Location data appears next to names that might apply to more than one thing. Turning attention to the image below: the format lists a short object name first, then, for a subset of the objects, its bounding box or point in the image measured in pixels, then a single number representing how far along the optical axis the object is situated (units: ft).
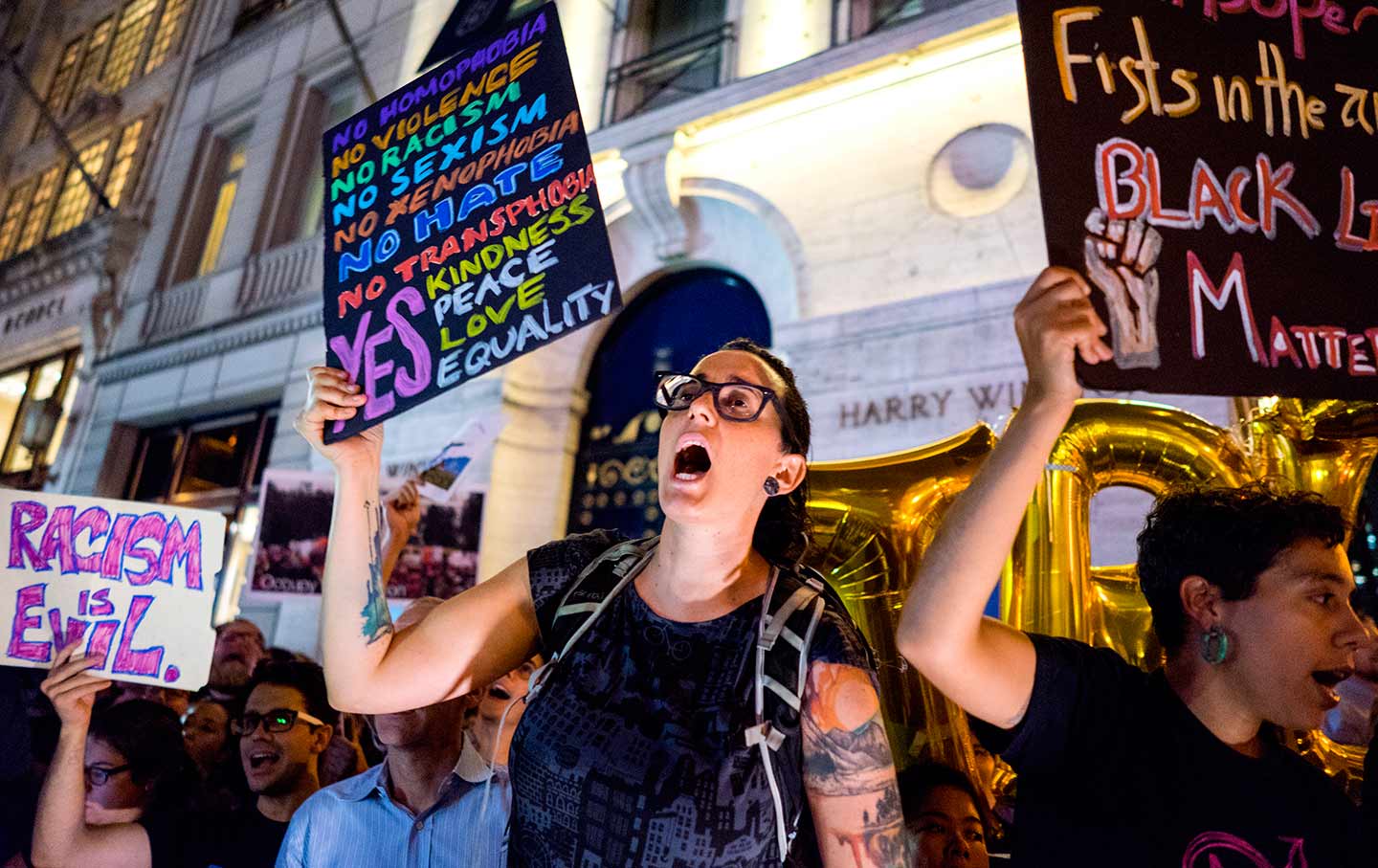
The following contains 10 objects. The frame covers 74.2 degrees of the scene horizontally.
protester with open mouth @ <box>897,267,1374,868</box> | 4.31
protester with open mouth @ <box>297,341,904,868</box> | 4.54
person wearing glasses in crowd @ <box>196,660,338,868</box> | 8.12
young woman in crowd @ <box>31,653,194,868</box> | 7.61
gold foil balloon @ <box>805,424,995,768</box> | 7.91
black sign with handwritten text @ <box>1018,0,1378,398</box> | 4.96
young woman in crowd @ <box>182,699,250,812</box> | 10.36
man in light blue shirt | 6.75
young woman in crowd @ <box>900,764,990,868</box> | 6.79
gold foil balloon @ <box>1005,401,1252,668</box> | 7.48
